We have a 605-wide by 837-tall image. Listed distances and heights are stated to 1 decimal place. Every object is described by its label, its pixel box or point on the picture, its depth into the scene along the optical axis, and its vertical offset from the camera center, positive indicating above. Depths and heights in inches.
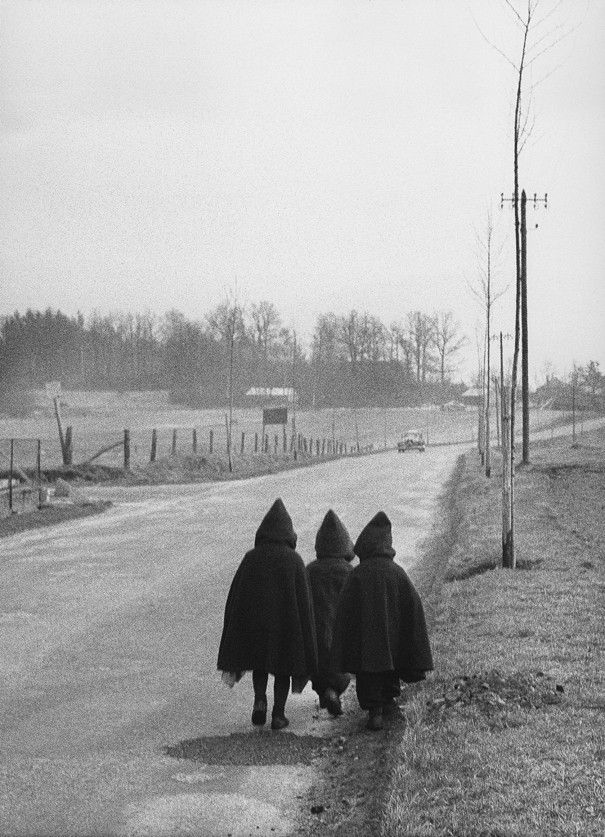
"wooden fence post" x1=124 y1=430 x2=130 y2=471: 1541.6 -68.2
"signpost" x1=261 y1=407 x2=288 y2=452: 2642.7 -32.4
